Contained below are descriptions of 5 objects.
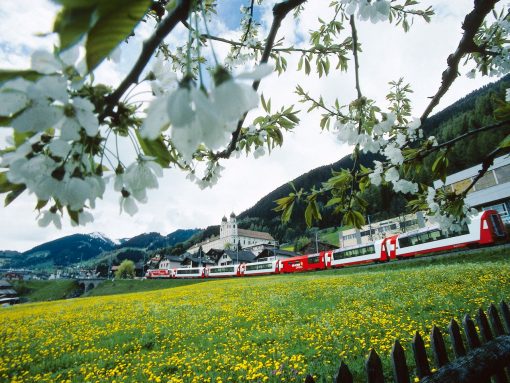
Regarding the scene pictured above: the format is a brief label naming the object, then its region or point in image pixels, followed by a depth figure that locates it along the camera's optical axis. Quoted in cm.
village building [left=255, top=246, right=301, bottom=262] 5742
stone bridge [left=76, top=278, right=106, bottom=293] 5728
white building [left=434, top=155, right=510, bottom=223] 3234
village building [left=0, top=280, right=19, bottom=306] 4316
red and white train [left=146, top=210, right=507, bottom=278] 1872
